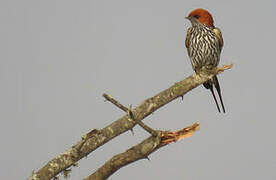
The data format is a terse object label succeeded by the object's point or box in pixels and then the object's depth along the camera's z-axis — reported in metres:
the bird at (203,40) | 15.56
